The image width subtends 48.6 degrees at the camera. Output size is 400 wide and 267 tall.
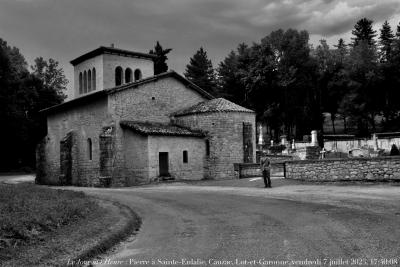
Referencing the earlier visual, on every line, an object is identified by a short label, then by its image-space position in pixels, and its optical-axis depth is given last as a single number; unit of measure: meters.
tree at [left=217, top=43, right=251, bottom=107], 69.14
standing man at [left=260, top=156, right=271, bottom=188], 21.70
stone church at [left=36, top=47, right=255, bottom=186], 32.31
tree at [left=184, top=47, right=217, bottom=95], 79.75
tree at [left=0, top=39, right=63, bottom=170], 51.47
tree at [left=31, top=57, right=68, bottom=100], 75.75
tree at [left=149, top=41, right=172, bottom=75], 66.88
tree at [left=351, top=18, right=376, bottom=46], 91.62
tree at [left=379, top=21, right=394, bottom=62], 69.06
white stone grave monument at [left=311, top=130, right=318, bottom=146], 44.45
